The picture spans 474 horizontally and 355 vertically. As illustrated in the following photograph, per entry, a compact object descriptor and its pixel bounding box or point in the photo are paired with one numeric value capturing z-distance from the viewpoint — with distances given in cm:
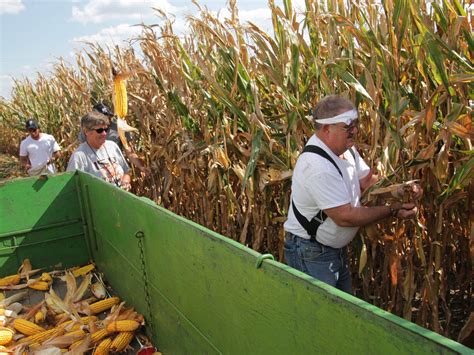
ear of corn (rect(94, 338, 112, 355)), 325
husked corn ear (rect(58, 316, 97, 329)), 366
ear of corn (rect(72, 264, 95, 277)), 471
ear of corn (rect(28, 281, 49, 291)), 443
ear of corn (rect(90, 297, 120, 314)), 391
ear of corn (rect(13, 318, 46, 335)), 362
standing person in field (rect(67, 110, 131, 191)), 472
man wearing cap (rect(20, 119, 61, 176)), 736
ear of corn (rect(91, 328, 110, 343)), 341
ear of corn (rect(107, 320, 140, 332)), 337
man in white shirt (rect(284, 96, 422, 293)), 239
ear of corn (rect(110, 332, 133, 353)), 330
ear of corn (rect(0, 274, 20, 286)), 450
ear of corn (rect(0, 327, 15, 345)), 345
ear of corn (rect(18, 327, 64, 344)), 350
